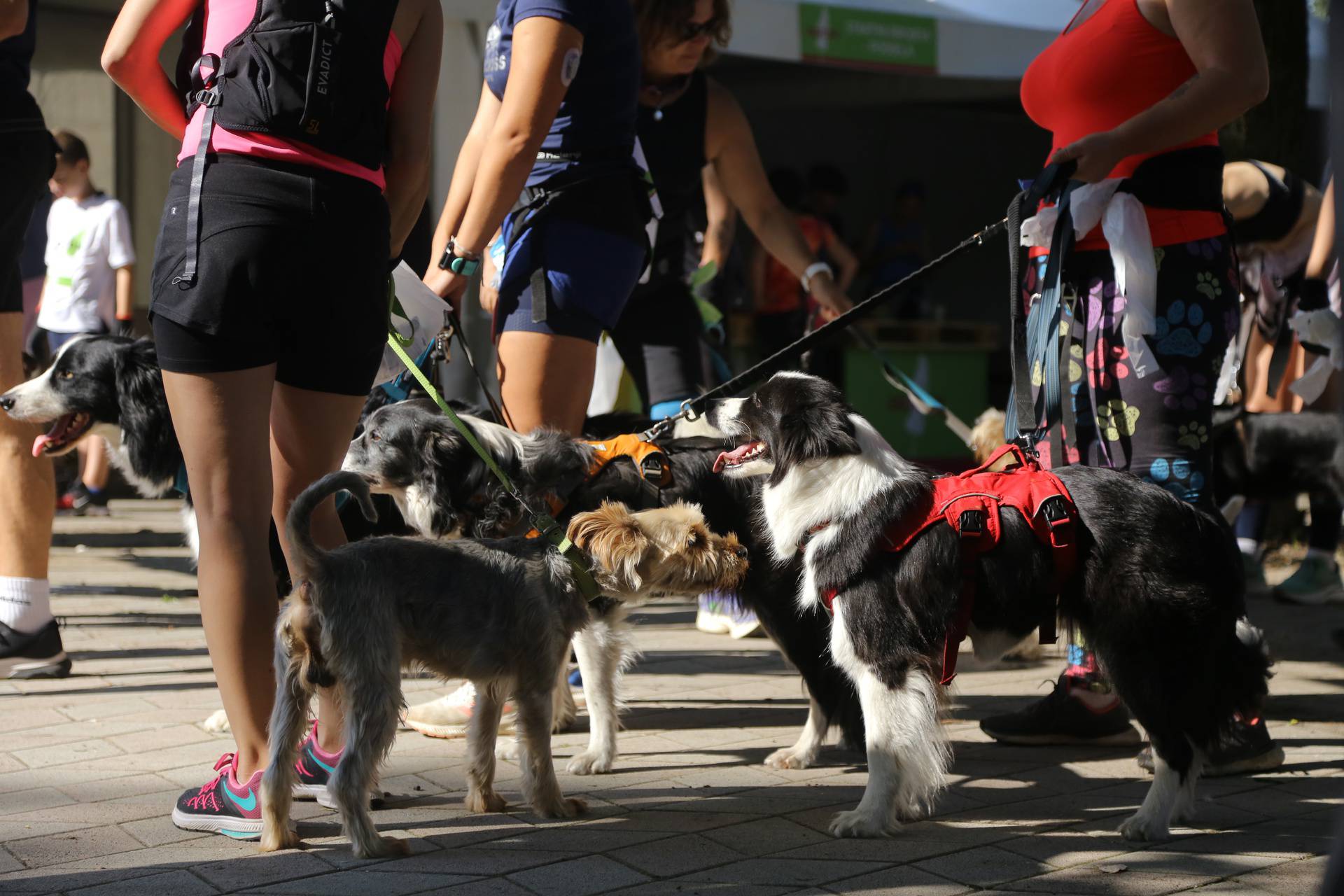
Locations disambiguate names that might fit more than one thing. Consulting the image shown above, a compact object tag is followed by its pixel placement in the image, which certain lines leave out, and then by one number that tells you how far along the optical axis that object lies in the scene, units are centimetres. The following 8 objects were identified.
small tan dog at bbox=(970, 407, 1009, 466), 675
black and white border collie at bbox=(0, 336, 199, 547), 505
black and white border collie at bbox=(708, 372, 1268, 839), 336
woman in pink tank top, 307
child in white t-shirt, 923
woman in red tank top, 372
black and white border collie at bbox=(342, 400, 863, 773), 410
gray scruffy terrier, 309
